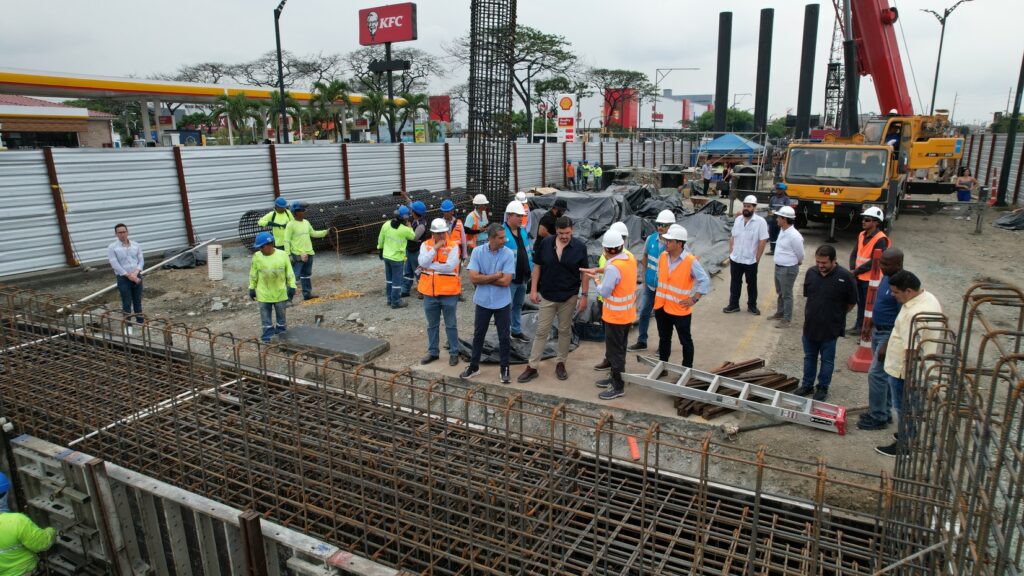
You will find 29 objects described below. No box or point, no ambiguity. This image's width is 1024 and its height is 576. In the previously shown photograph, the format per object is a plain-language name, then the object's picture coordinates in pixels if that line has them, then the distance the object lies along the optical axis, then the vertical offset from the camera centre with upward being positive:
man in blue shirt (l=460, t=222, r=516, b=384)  6.78 -1.50
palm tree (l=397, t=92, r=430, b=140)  32.57 +1.91
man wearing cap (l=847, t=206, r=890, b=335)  7.55 -1.29
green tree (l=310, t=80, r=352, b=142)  30.44 +2.38
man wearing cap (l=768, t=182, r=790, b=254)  13.53 -1.52
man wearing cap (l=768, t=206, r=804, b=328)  8.59 -1.61
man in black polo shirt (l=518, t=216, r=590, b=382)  6.73 -1.48
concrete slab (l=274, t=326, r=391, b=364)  7.73 -2.46
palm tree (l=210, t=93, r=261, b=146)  29.61 +1.63
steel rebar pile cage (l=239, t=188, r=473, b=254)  13.91 -1.73
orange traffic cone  7.18 -2.40
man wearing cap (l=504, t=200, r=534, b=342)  7.52 -1.18
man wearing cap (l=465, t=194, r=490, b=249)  11.31 -1.48
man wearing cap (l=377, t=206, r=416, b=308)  9.81 -1.60
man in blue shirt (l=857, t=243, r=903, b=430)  5.54 -1.93
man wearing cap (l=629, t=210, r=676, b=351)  7.91 -1.71
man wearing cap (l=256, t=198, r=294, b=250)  10.57 -1.23
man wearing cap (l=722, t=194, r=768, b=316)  9.25 -1.63
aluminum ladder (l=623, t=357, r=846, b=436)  5.75 -2.43
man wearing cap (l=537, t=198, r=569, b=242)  7.51 -1.01
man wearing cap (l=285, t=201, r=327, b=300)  10.15 -1.52
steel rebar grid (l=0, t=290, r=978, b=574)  3.72 -2.31
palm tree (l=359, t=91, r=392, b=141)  31.42 +1.85
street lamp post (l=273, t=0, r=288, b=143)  17.33 +2.15
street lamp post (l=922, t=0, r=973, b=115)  34.53 +6.39
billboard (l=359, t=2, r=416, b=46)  35.53 +6.60
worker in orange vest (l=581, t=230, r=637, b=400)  6.21 -1.45
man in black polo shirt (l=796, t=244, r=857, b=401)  6.06 -1.56
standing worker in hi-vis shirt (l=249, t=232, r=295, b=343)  7.80 -1.66
